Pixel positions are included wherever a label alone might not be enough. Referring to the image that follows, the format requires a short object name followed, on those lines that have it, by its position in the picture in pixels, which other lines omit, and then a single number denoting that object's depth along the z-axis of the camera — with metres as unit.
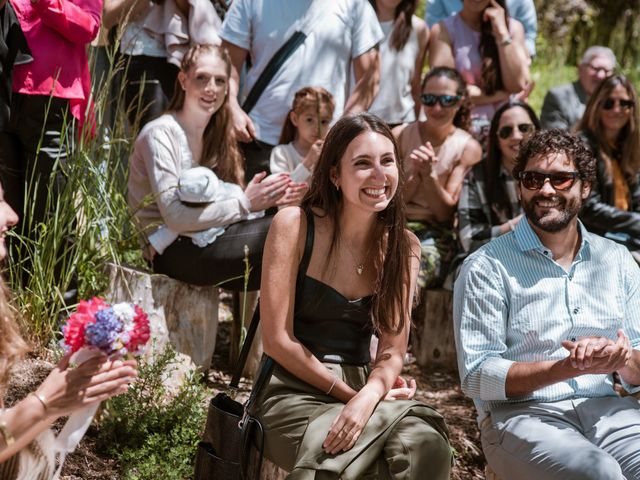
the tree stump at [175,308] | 4.54
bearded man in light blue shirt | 3.39
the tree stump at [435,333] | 5.70
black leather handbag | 3.31
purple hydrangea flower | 2.50
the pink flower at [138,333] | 2.58
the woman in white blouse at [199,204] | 4.60
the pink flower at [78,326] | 2.53
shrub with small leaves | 3.86
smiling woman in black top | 3.22
